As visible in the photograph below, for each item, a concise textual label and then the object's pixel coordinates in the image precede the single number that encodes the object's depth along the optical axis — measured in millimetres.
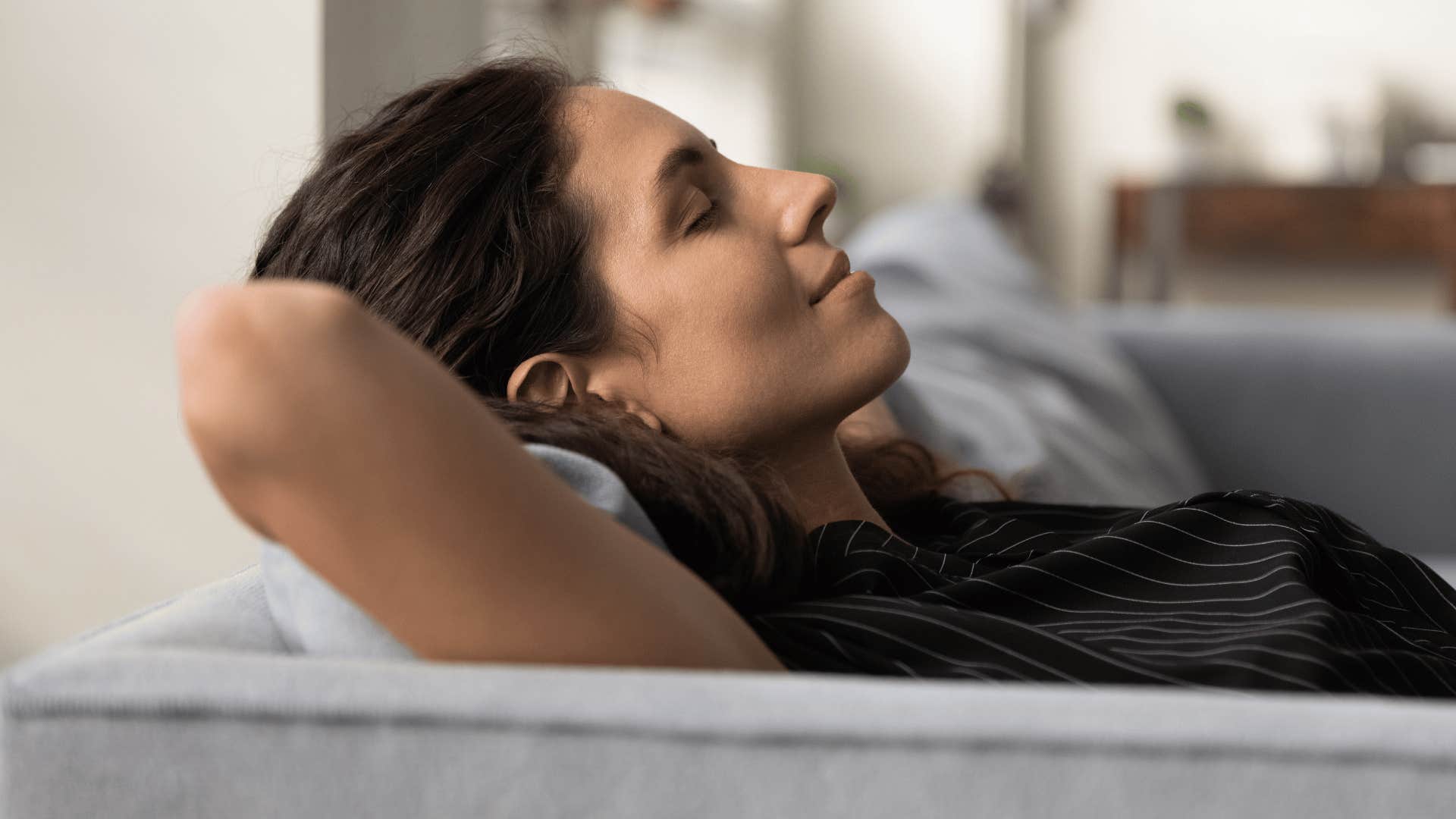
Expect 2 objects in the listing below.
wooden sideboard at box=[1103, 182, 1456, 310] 5266
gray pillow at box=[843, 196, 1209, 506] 1560
